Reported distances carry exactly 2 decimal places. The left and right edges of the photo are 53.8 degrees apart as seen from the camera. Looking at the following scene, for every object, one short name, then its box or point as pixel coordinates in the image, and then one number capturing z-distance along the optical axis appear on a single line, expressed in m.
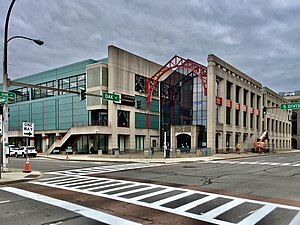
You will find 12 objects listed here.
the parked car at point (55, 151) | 48.53
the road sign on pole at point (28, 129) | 17.96
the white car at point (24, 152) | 41.25
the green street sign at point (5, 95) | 17.99
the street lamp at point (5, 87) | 18.09
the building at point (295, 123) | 102.50
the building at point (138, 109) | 45.81
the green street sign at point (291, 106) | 35.42
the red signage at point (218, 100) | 47.05
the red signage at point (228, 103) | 50.64
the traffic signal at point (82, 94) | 22.05
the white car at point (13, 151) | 43.29
